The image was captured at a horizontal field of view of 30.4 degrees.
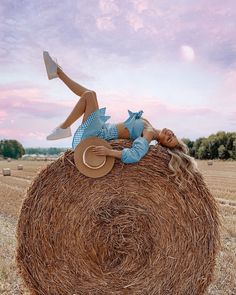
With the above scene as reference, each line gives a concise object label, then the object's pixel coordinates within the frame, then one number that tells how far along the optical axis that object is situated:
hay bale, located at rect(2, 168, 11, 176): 20.90
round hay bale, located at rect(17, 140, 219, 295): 3.88
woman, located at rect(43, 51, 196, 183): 3.86
